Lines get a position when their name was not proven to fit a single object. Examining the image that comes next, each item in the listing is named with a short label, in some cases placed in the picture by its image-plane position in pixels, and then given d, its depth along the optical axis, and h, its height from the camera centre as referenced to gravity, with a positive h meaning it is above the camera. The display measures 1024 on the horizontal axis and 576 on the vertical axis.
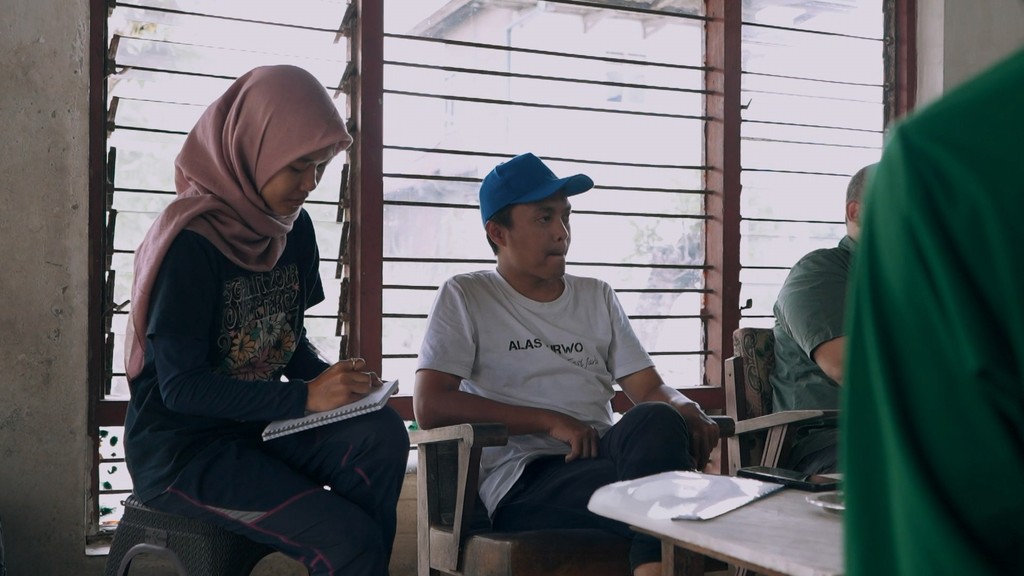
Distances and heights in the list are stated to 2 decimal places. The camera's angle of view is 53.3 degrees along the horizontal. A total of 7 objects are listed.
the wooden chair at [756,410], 2.94 -0.36
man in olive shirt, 2.96 -0.15
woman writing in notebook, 2.07 -0.17
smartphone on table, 1.88 -0.36
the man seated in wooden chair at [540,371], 2.63 -0.24
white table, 1.32 -0.35
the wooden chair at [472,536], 2.40 -0.60
